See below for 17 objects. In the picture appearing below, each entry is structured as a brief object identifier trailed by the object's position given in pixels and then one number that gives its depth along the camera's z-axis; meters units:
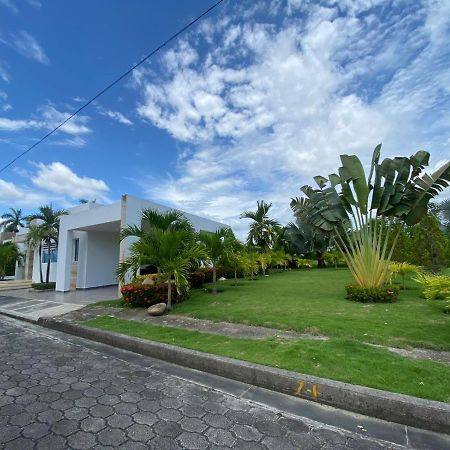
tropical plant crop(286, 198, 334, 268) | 27.28
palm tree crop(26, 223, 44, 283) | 18.53
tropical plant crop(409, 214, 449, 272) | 14.38
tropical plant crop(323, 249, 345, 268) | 26.90
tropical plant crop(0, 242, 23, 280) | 23.77
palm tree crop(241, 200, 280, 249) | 24.25
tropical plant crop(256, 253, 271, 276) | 19.85
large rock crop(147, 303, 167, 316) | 8.41
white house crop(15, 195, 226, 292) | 14.38
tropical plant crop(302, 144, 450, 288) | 9.26
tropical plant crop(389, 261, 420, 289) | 10.53
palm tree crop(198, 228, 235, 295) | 11.52
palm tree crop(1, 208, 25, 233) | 37.19
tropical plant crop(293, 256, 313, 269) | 27.08
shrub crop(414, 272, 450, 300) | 7.25
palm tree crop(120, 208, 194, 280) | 10.12
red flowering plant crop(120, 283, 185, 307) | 9.62
